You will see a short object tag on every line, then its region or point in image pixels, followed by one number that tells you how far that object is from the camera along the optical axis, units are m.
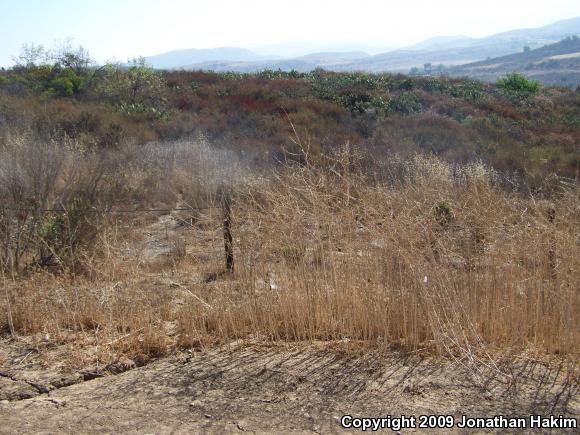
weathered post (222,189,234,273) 6.47
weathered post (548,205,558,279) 4.48
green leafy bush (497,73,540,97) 31.19
